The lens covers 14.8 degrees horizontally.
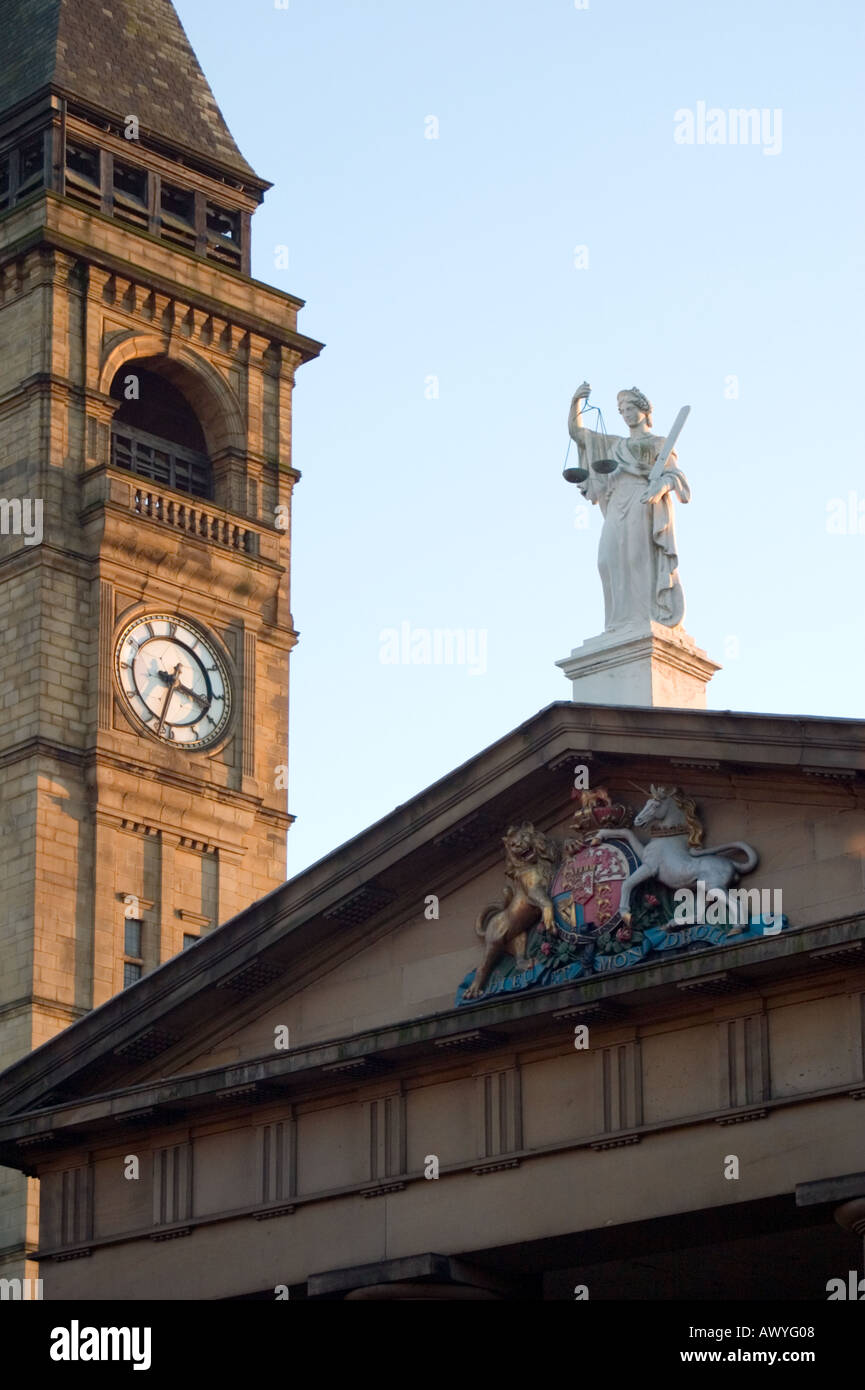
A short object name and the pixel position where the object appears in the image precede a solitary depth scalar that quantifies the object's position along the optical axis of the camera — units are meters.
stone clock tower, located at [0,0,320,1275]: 69.44
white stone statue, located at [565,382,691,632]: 43.84
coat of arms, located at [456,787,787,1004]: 39.47
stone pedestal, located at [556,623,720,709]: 43.00
